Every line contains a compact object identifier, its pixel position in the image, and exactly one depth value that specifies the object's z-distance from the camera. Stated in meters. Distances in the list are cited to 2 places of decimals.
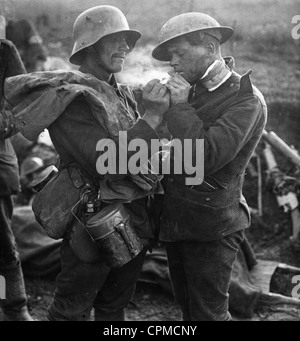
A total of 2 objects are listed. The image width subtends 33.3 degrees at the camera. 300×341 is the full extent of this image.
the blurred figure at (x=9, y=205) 3.93
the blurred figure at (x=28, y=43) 6.45
